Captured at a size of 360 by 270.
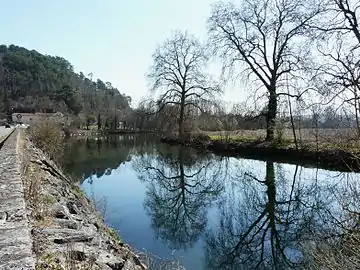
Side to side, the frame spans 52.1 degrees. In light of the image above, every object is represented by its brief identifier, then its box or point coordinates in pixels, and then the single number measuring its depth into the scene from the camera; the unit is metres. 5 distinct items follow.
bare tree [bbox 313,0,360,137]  9.53
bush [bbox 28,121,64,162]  19.83
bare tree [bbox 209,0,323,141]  23.86
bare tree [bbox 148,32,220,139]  38.75
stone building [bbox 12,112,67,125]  76.79
